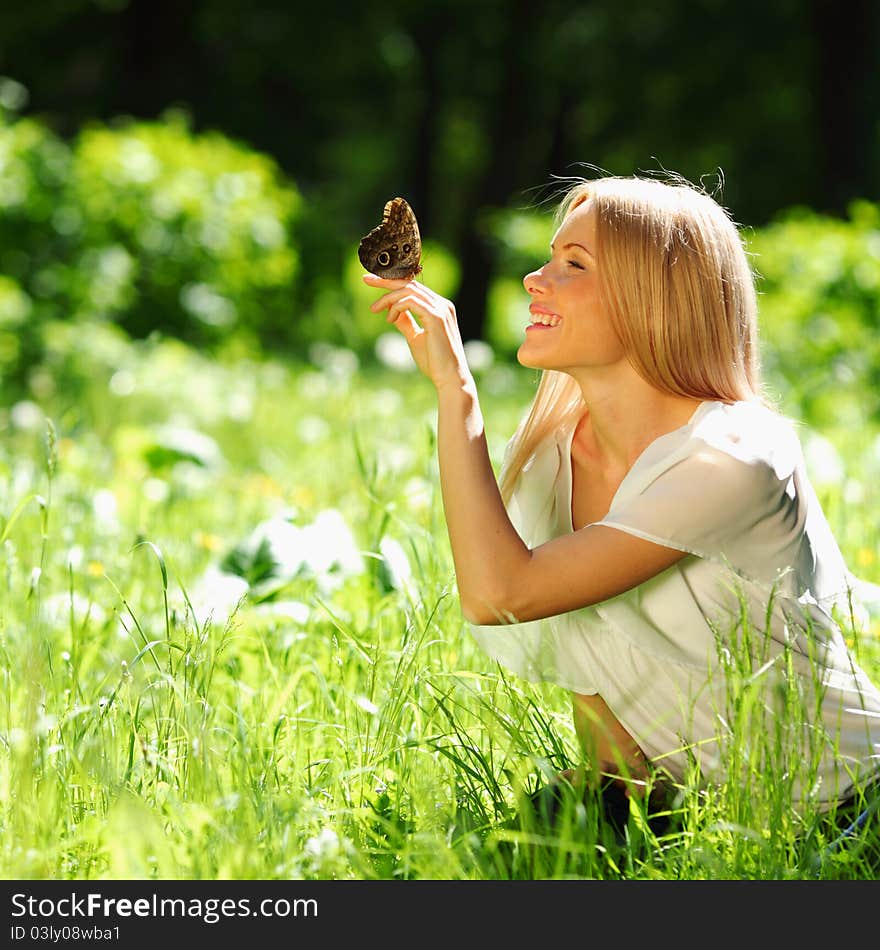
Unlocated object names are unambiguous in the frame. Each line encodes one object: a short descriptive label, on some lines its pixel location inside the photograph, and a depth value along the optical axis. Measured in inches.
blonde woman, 151.9
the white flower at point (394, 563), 213.5
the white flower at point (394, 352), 334.6
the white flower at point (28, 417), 380.8
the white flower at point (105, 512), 274.7
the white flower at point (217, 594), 199.9
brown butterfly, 167.5
